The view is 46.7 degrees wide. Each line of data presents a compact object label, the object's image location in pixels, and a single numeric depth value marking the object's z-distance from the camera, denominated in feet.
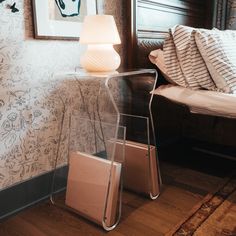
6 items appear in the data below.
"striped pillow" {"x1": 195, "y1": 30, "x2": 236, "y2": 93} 4.72
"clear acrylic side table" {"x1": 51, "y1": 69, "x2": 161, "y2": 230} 4.00
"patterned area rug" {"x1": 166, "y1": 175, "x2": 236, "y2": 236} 3.77
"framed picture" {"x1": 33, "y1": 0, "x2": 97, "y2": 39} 4.16
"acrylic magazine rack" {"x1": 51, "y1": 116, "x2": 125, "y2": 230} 3.92
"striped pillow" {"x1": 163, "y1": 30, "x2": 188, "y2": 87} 5.32
